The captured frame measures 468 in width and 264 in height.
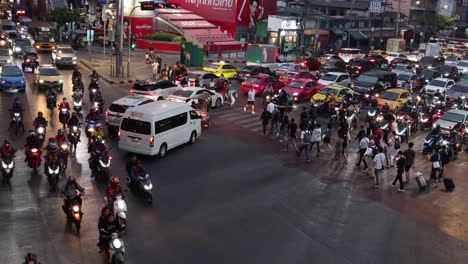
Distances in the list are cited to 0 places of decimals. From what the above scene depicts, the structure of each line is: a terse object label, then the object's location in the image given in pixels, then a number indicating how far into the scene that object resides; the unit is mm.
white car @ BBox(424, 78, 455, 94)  39906
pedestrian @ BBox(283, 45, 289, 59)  61688
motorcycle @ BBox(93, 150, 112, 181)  18766
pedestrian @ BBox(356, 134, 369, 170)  22547
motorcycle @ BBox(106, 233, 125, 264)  12242
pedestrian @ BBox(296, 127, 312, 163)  22891
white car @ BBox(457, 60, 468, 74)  54731
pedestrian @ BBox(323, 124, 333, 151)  24328
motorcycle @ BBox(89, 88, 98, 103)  30661
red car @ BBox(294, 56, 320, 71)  53634
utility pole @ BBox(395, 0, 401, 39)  77662
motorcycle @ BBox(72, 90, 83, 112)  28266
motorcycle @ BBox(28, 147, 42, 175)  18828
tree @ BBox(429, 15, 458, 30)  95000
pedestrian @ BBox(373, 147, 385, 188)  20000
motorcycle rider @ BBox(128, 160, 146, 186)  17448
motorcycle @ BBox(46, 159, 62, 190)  17844
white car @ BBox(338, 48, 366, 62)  59781
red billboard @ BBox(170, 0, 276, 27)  67062
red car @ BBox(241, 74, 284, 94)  36875
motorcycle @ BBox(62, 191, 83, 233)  14539
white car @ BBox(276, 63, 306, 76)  44584
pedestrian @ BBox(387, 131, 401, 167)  23094
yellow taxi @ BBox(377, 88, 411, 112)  33219
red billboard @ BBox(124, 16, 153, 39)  64562
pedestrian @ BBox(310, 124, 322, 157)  23781
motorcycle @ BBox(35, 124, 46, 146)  21484
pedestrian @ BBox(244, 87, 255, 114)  31172
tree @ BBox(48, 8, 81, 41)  62681
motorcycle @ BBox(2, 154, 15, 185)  17766
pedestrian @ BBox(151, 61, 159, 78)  41438
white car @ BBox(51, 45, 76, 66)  43219
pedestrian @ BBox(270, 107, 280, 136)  26500
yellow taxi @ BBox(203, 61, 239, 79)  42875
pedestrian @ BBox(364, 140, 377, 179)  21711
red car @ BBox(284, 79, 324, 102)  35719
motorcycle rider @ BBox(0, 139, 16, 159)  17750
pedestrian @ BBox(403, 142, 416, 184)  20938
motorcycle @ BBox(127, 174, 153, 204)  16914
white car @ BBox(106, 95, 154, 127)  24047
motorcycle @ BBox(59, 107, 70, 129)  24125
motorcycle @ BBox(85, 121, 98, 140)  22531
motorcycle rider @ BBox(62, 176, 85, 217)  14852
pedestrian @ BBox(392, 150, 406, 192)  20031
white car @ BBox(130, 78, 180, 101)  30156
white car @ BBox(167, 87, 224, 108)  29078
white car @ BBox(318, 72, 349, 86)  39094
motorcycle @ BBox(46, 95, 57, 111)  27938
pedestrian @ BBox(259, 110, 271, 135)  26516
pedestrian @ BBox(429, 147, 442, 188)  21438
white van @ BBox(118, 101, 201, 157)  21031
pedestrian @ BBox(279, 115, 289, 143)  25595
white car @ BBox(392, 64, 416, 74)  49059
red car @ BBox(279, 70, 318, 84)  40875
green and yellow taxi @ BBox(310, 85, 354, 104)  33219
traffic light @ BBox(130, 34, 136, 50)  43294
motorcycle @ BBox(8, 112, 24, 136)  23125
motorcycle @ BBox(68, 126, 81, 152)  21500
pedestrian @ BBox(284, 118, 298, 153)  24562
